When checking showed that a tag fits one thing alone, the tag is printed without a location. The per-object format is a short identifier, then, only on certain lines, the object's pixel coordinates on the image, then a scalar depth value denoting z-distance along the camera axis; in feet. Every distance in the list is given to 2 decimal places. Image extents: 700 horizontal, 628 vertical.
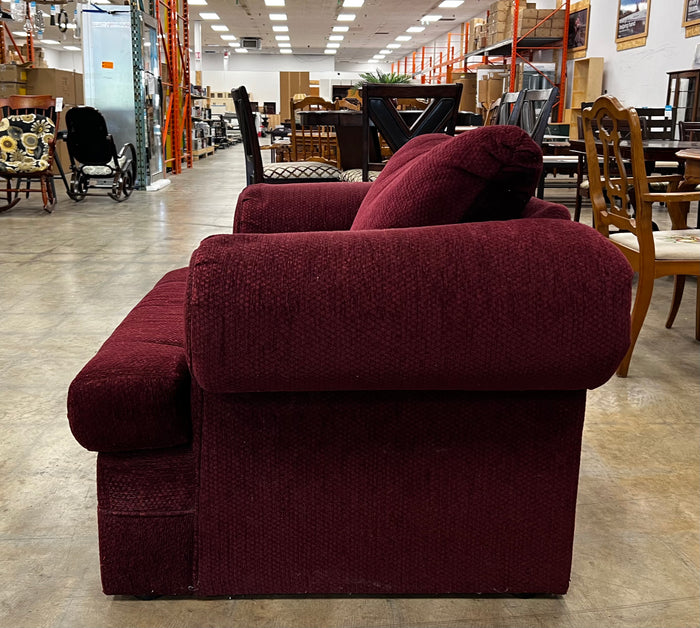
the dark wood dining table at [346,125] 16.90
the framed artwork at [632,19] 32.71
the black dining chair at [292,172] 13.69
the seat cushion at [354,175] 14.57
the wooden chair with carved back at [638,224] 8.16
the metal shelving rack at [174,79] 31.22
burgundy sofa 3.53
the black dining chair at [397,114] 13.14
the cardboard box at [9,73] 31.68
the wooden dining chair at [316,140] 19.43
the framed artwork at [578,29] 39.37
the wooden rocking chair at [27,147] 21.43
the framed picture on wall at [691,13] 27.84
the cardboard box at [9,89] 31.83
